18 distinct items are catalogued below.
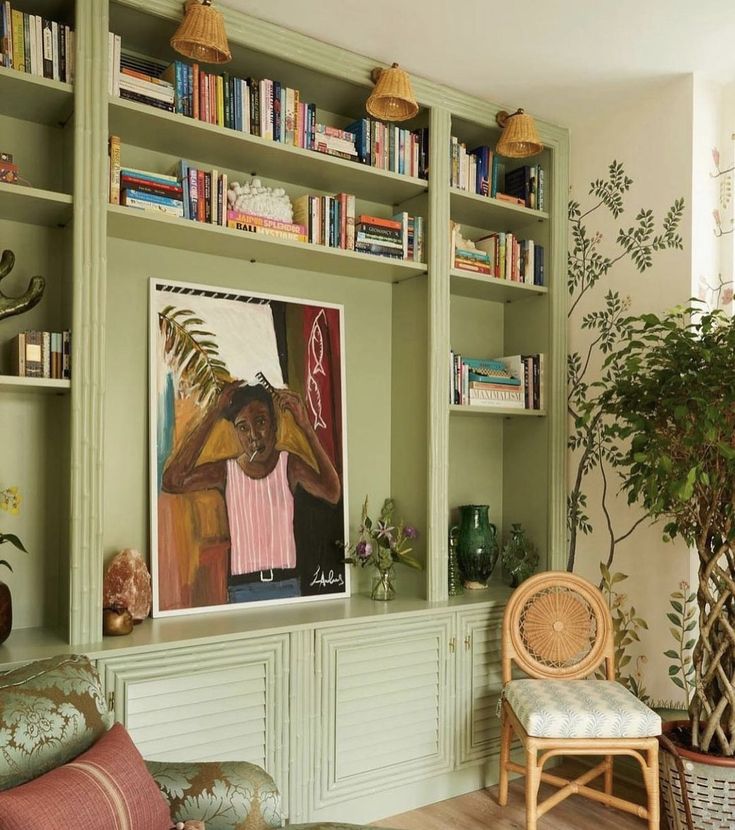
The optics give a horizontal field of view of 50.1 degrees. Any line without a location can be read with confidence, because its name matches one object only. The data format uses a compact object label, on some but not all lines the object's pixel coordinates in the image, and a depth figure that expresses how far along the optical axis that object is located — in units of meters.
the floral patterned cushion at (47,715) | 1.58
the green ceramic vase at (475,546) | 3.35
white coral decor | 2.85
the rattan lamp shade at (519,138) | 3.07
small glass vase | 3.12
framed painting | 2.86
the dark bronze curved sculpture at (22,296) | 2.41
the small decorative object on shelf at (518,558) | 3.48
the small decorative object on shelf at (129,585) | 2.62
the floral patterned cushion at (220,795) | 1.81
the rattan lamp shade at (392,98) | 2.75
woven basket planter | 2.62
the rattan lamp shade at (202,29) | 2.40
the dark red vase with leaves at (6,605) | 2.30
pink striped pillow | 1.44
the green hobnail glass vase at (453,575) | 3.27
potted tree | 2.52
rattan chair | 2.63
